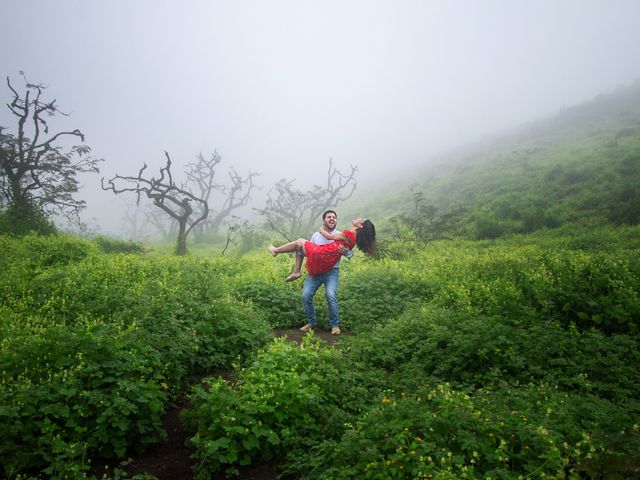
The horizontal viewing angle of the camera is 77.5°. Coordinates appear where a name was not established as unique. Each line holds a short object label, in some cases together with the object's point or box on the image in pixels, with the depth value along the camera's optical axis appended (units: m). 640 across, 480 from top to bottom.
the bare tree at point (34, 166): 18.94
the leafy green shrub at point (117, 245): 22.56
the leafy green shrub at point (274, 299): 9.43
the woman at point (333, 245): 8.17
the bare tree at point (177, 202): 25.00
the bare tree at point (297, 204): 40.15
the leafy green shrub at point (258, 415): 4.11
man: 8.32
